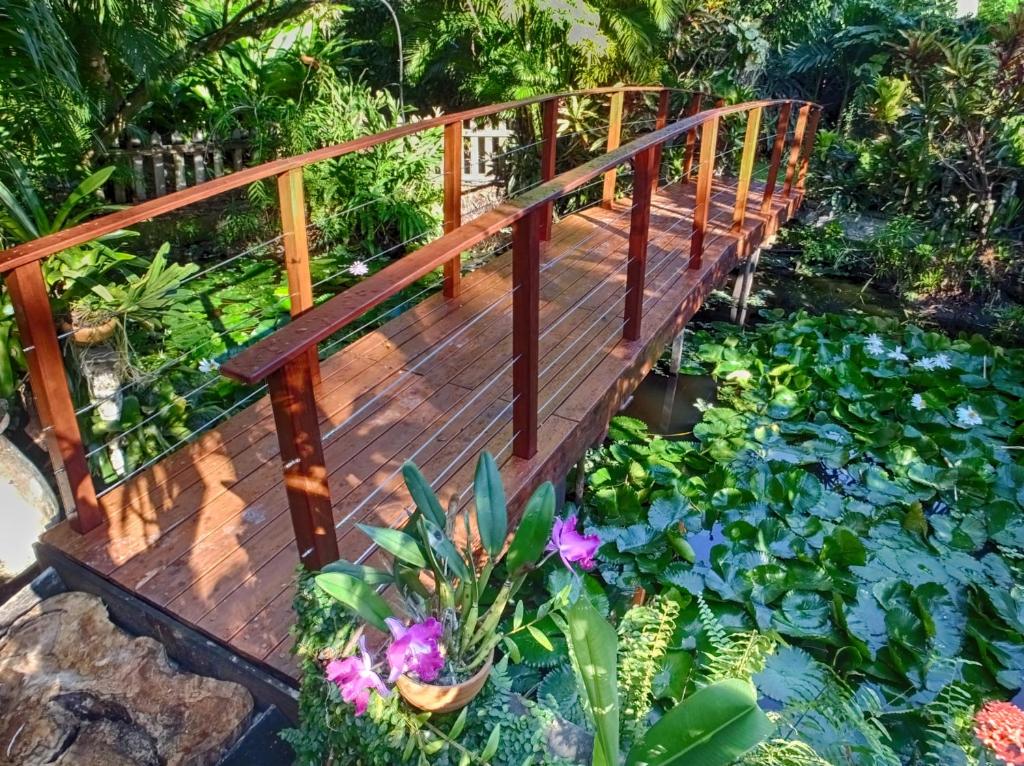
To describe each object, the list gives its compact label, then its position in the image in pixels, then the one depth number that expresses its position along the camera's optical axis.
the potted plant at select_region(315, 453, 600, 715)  1.36
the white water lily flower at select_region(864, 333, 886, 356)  4.77
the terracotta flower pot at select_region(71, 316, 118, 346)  2.76
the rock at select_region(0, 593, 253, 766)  1.78
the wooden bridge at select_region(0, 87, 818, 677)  1.73
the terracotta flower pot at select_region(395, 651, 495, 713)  1.42
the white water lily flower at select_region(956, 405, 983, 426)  3.90
